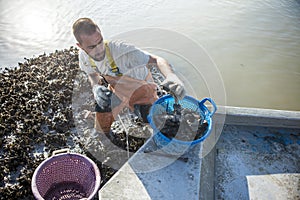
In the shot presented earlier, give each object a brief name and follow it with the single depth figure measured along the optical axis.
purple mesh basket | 2.43
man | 2.81
